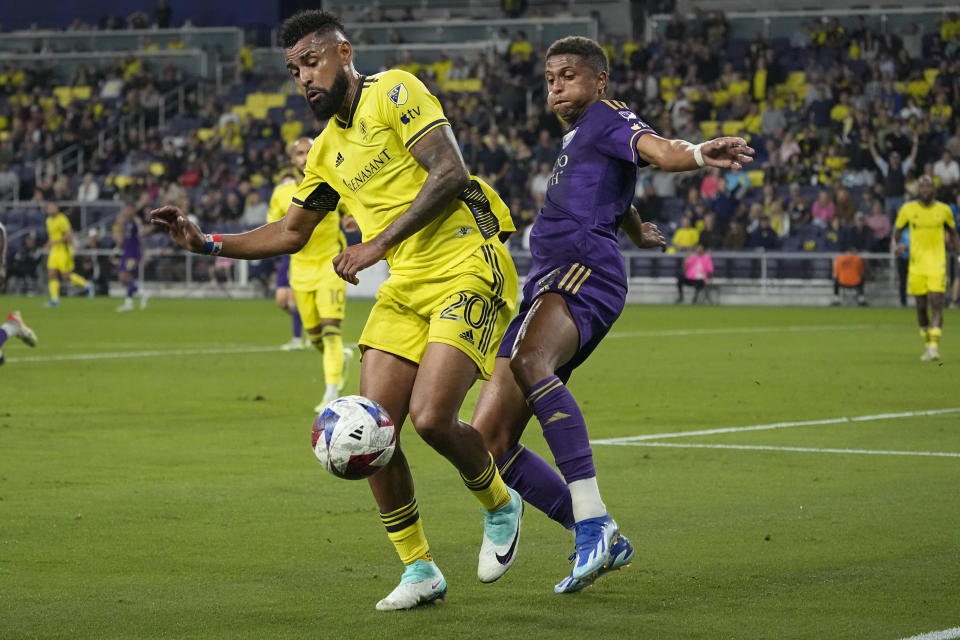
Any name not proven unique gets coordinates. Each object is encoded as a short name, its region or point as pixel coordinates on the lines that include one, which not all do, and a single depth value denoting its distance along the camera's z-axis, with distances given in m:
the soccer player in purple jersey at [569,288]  6.28
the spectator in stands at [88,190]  42.12
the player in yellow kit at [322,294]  14.06
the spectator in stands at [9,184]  43.81
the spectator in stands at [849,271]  32.57
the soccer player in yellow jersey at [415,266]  5.92
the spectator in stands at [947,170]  32.03
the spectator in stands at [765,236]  33.41
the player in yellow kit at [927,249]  19.80
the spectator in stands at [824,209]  33.16
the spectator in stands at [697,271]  34.31
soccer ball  5.77
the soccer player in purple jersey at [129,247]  33.92
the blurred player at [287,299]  18.38
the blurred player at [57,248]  33.25
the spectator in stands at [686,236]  34.31
